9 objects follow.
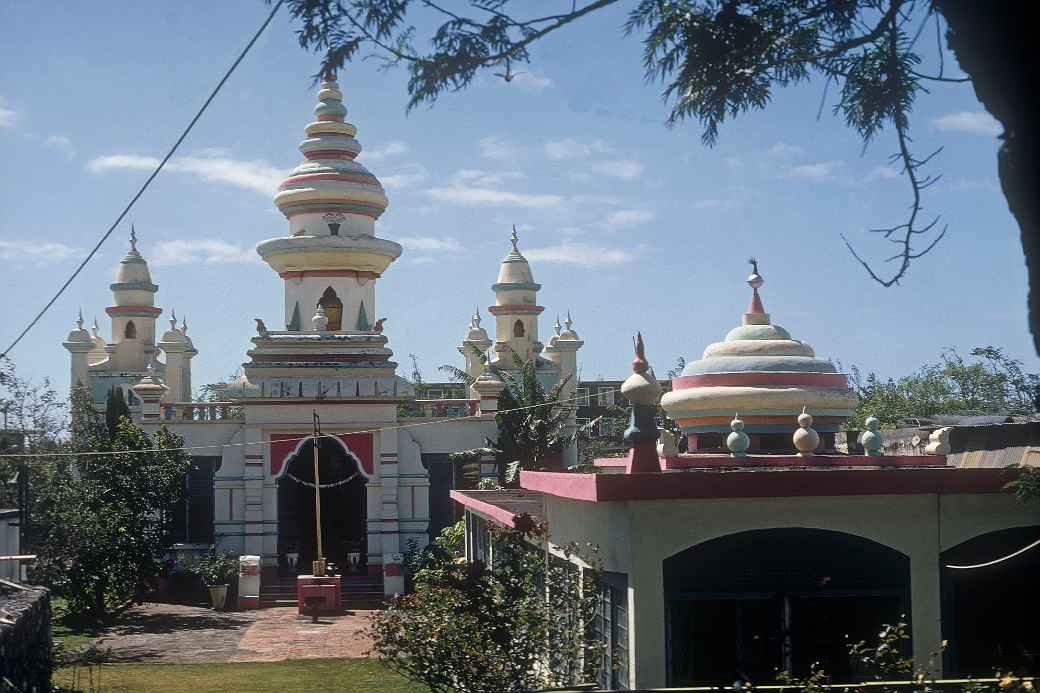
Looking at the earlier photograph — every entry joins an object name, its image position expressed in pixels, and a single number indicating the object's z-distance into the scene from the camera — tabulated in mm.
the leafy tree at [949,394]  47750
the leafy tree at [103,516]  26359
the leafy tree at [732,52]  7129
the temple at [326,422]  31547
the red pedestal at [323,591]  27922
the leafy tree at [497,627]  12359
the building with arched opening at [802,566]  11797
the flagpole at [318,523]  28359
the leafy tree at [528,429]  31844
